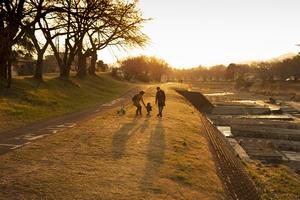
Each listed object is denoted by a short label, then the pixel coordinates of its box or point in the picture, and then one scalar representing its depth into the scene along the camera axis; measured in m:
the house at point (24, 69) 62.94
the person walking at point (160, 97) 25.33
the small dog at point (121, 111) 27.31
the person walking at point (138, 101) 25.89
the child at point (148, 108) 26.70
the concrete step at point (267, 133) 31.64
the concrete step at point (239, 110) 52.53
